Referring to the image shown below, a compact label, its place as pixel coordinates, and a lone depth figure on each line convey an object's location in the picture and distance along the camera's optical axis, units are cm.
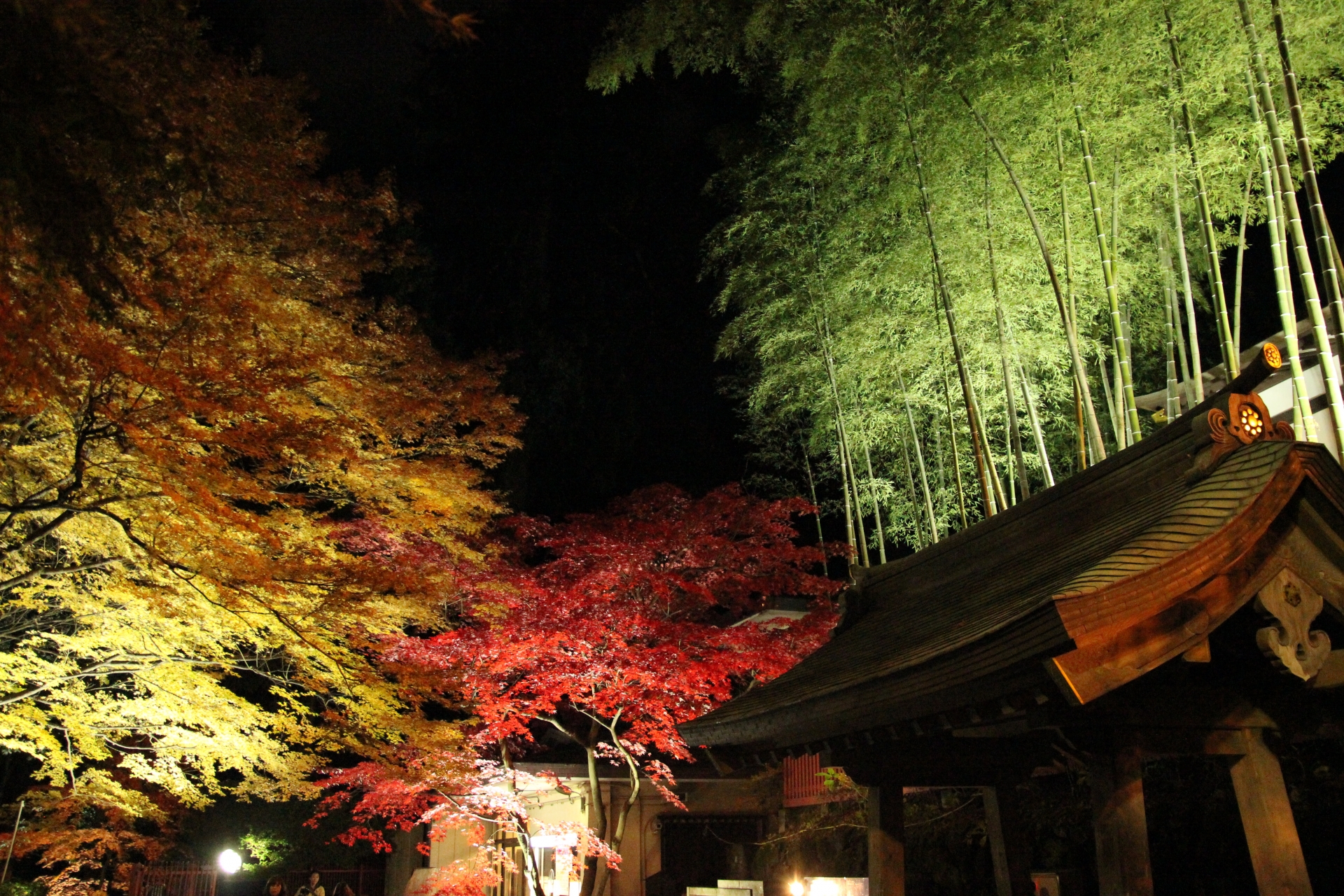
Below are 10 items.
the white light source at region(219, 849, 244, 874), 1111
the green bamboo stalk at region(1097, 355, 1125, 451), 739
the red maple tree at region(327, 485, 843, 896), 841
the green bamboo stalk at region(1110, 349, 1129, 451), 702
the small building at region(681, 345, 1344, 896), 269
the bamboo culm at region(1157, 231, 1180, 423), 639
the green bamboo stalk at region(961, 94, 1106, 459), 625
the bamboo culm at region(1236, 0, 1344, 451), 437
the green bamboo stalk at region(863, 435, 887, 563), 1063
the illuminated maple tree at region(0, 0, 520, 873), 347
